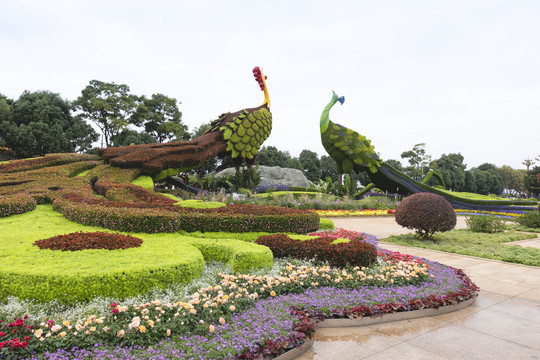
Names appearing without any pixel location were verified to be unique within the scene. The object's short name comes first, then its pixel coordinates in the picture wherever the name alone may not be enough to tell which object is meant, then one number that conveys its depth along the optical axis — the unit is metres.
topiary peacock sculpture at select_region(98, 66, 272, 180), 13.39
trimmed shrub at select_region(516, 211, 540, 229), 12.88
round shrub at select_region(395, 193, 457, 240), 8.48
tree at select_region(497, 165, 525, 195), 72.06
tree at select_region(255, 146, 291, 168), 38.75
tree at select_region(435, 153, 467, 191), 56.16
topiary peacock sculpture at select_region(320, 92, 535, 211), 19.81
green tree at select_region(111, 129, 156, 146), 31.36
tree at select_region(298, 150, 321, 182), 47.62
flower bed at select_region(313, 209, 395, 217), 15.24
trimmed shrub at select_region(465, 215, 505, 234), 11.36
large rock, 27.86
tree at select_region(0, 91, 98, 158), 26.83
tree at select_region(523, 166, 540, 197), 46.72
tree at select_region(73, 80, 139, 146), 31.53
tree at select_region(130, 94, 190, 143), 33.95
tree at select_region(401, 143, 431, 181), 45.94
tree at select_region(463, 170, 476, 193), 63.95
